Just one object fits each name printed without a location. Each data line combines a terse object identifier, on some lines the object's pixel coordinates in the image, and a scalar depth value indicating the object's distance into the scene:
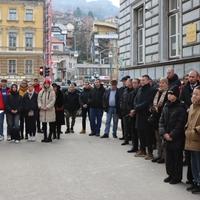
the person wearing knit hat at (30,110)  11.65
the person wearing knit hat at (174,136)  6.68
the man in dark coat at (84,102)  13.44
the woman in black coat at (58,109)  12.23
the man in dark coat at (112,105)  12.13
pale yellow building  57.50
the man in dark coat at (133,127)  9.65
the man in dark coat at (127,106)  10.35
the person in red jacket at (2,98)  11.55
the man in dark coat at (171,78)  7.96
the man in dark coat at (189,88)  7.33
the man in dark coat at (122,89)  11.34
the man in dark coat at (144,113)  8.80
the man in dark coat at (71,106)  13.61
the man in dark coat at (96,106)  12.86
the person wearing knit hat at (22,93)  11.84
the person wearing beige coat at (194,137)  6.16
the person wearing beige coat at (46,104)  11.42
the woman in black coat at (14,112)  11.48
